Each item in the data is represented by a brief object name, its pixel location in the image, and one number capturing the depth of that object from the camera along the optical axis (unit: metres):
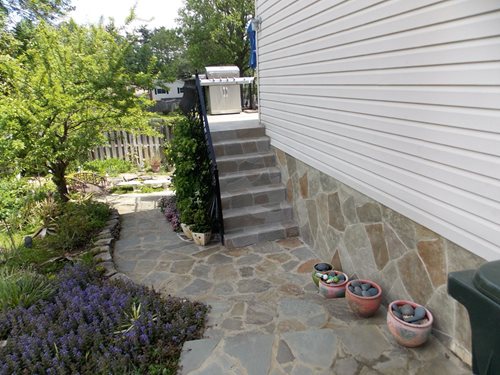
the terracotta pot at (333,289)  3.00
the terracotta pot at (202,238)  4.30
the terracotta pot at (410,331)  2.13
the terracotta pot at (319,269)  3.20
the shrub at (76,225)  4.31
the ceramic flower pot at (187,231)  4.54
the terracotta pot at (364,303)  2.61
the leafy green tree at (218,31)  19.66
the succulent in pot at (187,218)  4.46
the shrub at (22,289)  2.98
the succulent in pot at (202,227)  4.32
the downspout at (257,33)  5.14
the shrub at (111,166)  8.21
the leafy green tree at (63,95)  4.18
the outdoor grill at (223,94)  8.55
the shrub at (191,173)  4.48
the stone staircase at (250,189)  4.32
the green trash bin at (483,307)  1.06
